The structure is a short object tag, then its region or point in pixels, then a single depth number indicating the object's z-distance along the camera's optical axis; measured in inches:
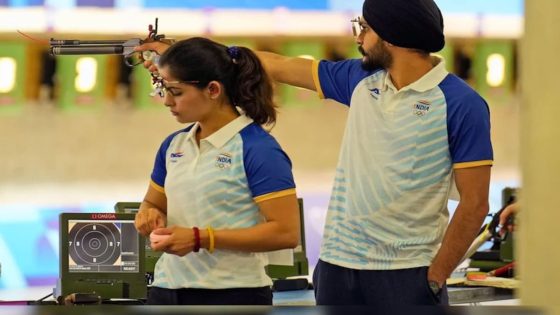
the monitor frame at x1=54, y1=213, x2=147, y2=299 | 316.8
